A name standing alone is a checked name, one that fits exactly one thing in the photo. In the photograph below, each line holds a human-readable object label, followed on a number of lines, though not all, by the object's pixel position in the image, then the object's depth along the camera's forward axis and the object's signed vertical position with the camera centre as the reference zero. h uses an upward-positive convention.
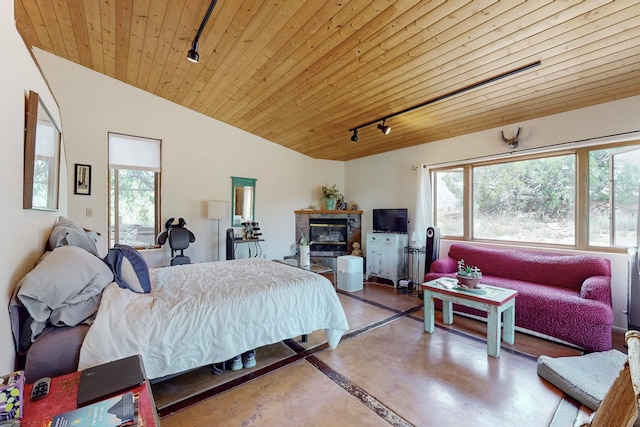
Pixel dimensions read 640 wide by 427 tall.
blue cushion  2.03 -0.42
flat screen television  5.01 -0.09
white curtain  4.66 +0.13
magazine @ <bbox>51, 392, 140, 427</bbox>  0.88 -0.67
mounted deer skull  3.74 +1.04
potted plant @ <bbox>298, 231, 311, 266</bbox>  3.62 -0.53
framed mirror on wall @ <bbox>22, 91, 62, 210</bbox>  1.55 +0.36
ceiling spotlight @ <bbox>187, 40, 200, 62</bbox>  2.57 +1.49
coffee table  2.54 -0.86
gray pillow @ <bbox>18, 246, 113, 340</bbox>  1.42 -0.42
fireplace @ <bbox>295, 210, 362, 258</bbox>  6.04 -0.35
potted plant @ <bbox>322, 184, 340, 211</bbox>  6.10 +0.40
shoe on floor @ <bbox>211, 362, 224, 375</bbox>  2.28 -1.28
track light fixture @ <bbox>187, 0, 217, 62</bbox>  2.50 +1.55
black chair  4.15 -0.38
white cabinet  4.89 -0.75
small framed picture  3.89 +0.47
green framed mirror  5.23 +0.28
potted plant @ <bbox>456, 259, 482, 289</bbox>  2.83 -0.63
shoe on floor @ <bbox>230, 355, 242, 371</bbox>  2.33 -1.26
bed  1.48 -0.66
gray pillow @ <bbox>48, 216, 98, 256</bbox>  1.96 -0.18
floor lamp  4.71 +0.07
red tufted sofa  2.57 -0.81
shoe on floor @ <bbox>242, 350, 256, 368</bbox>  2.37 -1.25
